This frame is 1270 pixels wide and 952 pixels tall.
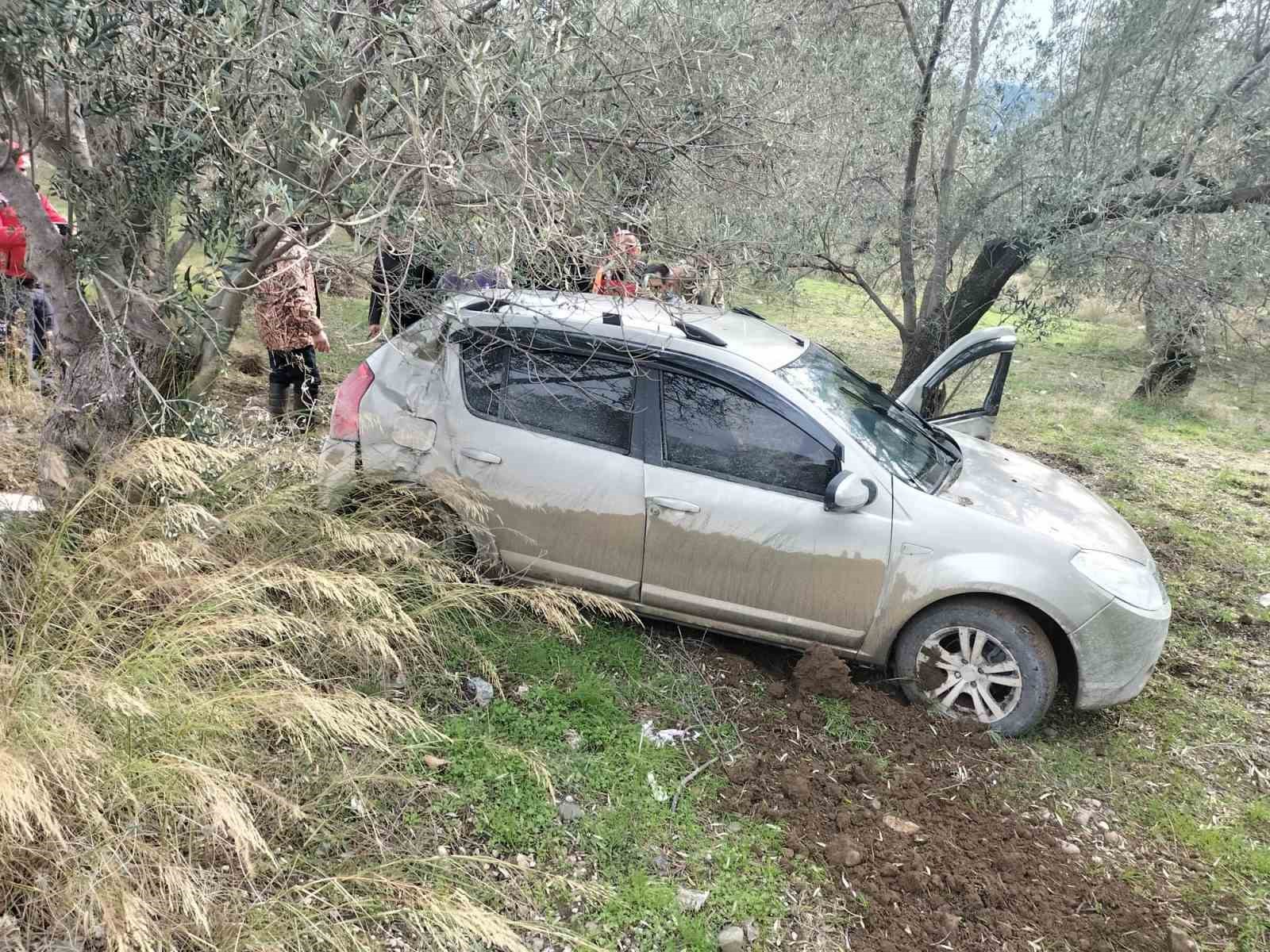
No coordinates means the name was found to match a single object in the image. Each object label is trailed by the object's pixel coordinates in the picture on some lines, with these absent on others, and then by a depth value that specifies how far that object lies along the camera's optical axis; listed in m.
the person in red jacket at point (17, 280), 6.20
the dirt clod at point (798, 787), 3.49
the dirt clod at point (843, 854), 3.21
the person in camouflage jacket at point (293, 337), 5.96
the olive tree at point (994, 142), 5.54
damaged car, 3.94
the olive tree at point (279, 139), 3.04
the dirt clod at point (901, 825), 3.38
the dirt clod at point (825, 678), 4.06
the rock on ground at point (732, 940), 2.87
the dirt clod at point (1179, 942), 3.01
